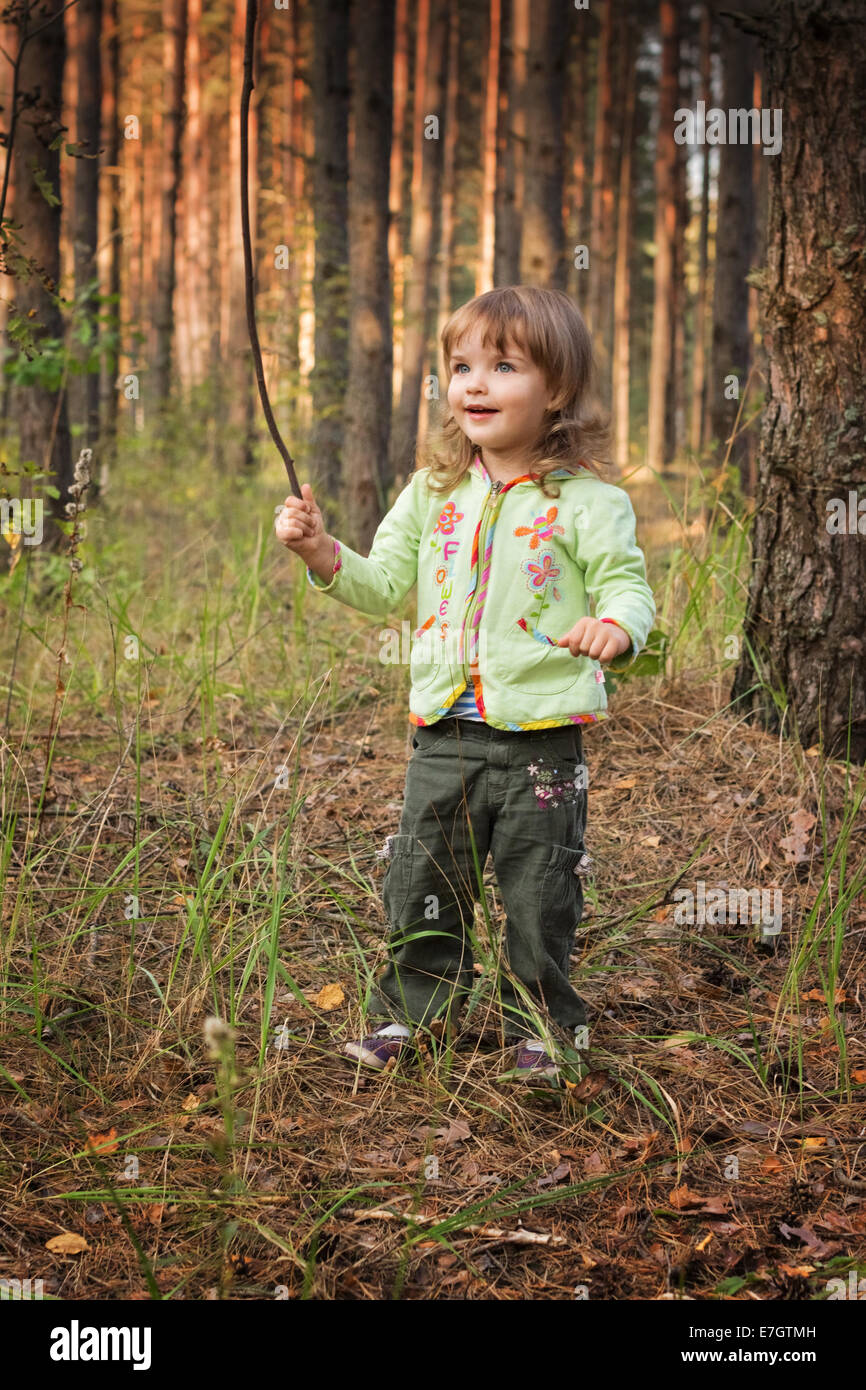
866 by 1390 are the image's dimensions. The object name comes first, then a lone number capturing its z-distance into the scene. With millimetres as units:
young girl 2207
